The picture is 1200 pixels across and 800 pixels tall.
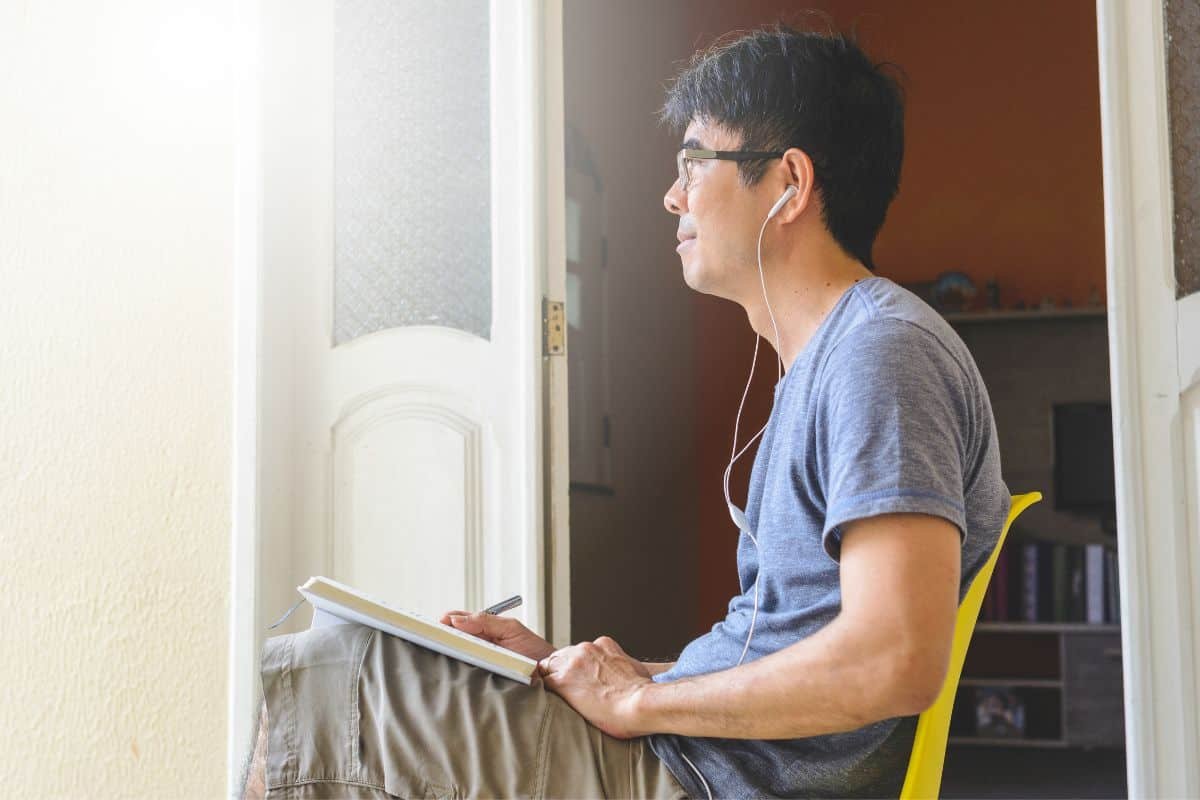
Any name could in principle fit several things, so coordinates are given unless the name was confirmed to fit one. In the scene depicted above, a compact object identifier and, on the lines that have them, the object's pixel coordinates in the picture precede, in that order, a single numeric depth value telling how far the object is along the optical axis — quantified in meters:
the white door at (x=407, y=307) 2.47
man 1.08
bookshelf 4.19
